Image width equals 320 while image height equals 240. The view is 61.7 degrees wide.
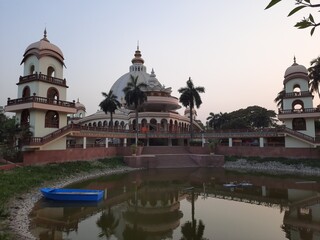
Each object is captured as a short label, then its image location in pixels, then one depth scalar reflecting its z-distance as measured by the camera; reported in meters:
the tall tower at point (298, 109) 33.94
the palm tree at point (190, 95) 41.34
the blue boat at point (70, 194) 17.34
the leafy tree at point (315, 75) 37.41
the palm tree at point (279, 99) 46.86
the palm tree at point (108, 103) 42.09
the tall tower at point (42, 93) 26.28
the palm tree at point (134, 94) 39.53
